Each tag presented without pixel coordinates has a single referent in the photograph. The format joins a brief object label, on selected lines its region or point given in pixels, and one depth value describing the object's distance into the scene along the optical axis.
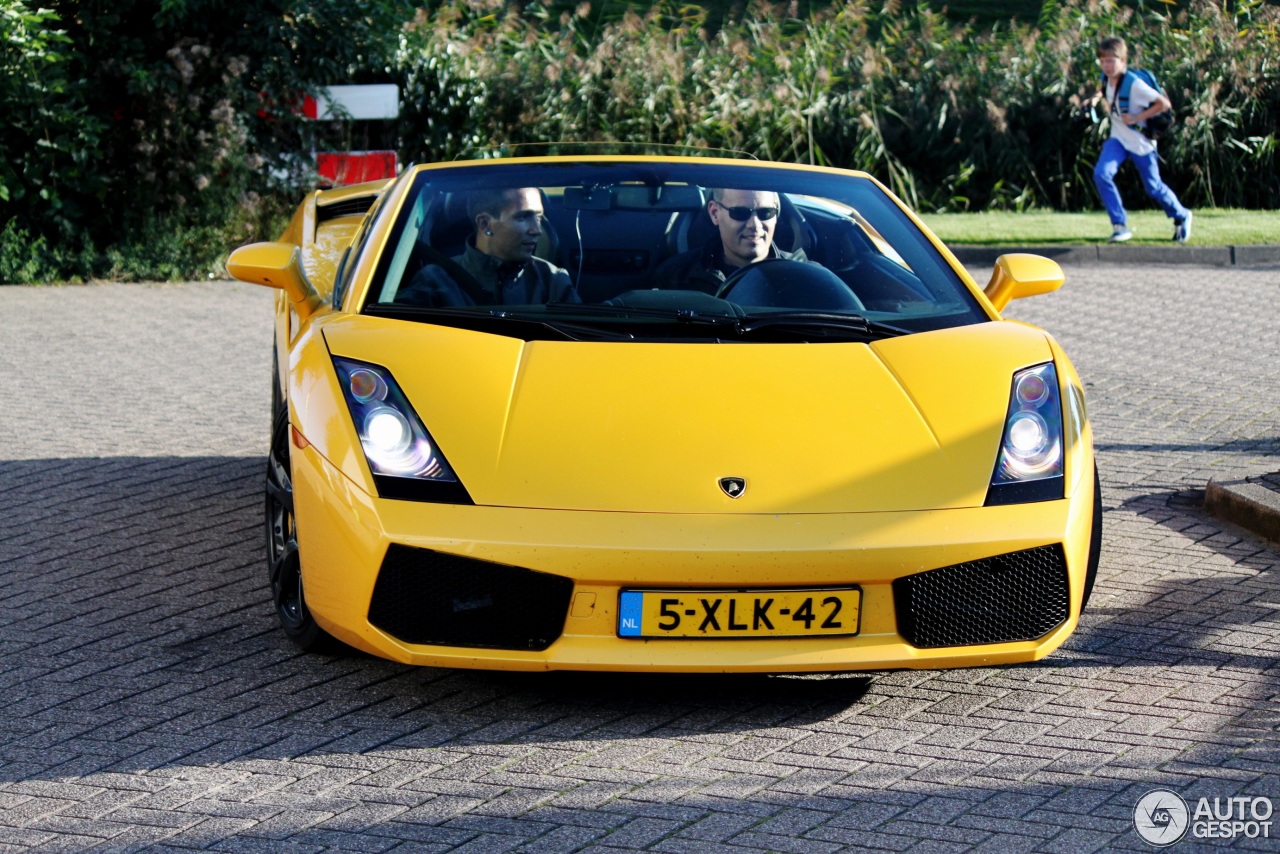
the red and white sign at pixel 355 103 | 13.32
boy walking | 14.09
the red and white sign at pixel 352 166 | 13.59
